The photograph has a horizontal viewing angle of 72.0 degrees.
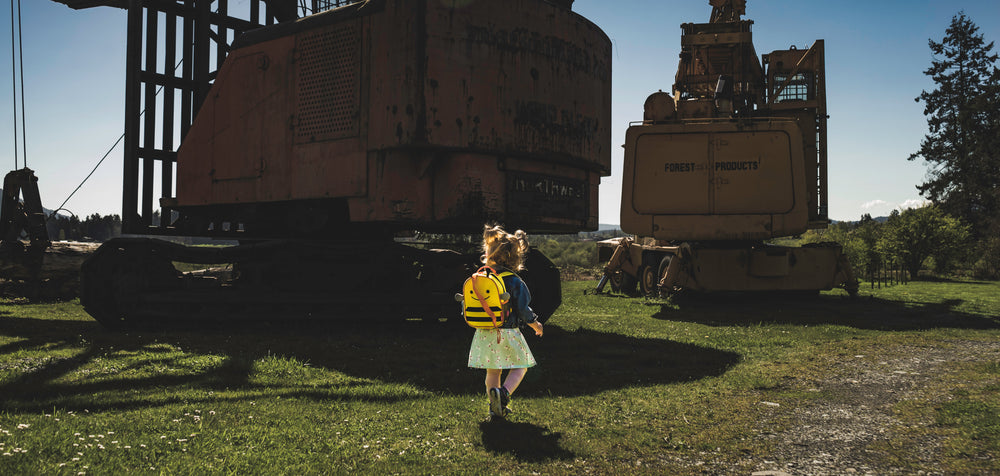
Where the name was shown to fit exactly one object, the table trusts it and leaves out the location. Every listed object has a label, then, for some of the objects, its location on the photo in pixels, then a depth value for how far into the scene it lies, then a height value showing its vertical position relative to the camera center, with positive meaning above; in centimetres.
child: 485 -78
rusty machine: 799 +93
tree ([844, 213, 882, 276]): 2931 -71
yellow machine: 1284 +65
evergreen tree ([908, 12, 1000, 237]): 4844 +755
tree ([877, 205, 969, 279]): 3181 -18
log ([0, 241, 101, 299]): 1495 -106
